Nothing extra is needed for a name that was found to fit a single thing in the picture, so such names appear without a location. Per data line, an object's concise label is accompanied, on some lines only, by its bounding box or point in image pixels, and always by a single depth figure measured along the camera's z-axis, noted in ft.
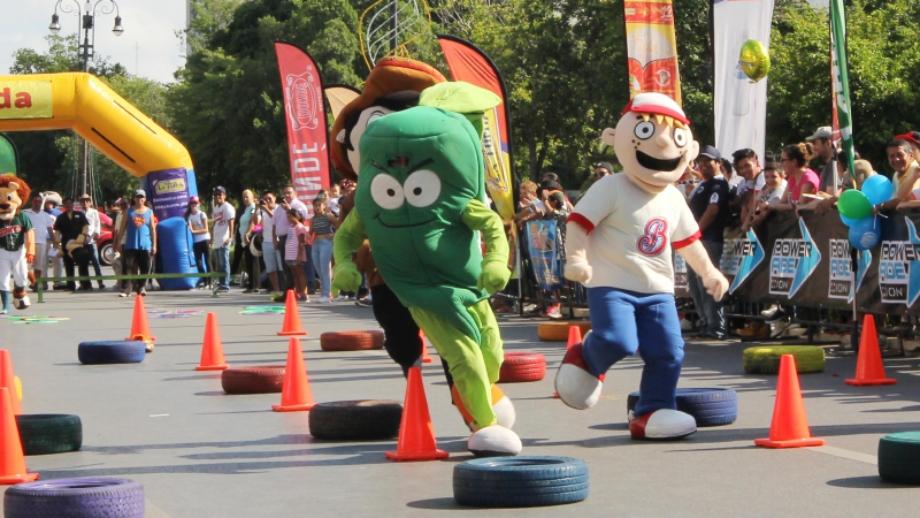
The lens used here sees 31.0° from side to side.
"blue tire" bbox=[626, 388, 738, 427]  32.04
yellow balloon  61.87
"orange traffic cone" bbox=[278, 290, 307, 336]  63.46
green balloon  44.93
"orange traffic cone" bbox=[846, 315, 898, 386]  39.65
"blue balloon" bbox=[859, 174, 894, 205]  45.09
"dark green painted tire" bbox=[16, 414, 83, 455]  30.86
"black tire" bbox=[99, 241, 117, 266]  132.66
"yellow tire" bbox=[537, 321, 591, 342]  57.11
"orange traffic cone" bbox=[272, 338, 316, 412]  37.73
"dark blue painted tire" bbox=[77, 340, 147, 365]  52.31
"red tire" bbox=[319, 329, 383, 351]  54.75
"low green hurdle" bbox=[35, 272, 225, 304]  99.04
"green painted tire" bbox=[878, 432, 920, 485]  24.39
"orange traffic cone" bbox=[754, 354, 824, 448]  28.81
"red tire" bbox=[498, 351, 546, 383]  42.09
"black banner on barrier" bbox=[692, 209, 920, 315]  44.83
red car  131.34
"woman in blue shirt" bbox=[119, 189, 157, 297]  99.96
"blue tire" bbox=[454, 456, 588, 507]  23.43
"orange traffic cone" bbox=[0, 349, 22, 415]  35.78
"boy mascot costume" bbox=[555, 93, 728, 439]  30.14
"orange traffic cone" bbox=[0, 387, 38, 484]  26.99
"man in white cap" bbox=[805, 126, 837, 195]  51.01
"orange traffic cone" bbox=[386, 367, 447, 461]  28.30
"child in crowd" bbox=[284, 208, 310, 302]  88.28
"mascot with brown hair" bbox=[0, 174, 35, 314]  73.41
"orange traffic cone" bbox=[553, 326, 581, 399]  38.65
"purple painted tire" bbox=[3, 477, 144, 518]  21.74
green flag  48.24
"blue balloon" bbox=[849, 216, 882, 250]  45.34
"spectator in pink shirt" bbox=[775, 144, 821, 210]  52.21
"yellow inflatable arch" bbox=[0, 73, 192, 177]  106.63
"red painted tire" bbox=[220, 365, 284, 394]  41.65
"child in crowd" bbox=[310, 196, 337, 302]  85.71
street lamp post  174.29
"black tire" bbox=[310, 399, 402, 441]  31.78
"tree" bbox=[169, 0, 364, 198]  222.28
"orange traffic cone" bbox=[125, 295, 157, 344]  60.34
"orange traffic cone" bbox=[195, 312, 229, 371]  49.75
